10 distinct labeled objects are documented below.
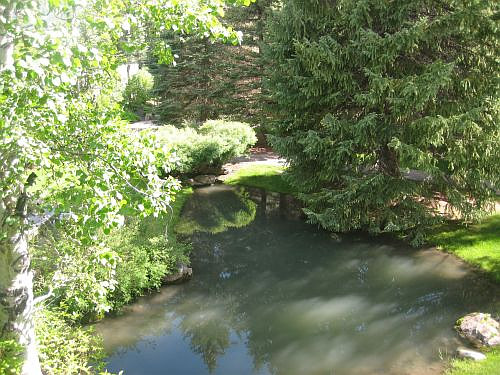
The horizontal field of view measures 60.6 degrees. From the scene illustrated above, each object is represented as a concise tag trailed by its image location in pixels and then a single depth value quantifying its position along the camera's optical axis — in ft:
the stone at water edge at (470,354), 25.19
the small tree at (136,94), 129.73
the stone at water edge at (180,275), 36.20
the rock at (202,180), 66.95
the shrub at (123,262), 19.33
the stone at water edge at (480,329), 26.91
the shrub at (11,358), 15.46
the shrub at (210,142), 61.77
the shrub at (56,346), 20.31
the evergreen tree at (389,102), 37.93
